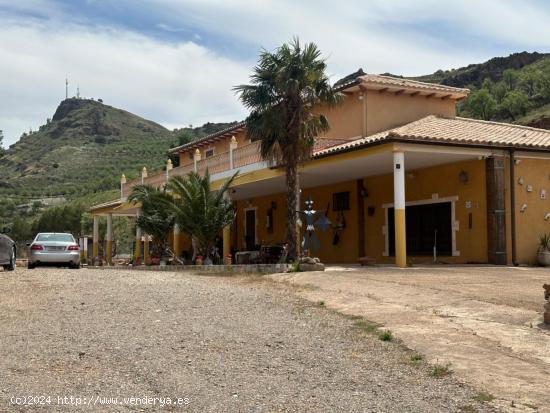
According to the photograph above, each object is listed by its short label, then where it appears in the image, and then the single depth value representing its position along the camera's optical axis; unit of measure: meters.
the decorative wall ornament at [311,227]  20.05
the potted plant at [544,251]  20.12
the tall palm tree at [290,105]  18.78
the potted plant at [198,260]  22.86
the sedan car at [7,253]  19.41
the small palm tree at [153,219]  29.02
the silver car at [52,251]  21.41
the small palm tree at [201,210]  22.94
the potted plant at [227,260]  23.22
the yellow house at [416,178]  19.81
